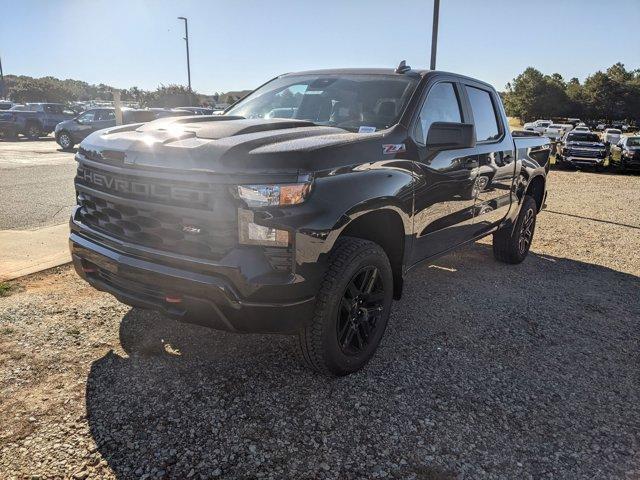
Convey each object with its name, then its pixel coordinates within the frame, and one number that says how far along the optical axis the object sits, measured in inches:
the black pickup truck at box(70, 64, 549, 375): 97.6
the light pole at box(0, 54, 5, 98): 1777.1
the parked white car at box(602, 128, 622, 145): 1256.2
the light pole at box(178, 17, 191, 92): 1336.1
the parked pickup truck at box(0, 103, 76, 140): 848.3
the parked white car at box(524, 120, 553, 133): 1565.0
